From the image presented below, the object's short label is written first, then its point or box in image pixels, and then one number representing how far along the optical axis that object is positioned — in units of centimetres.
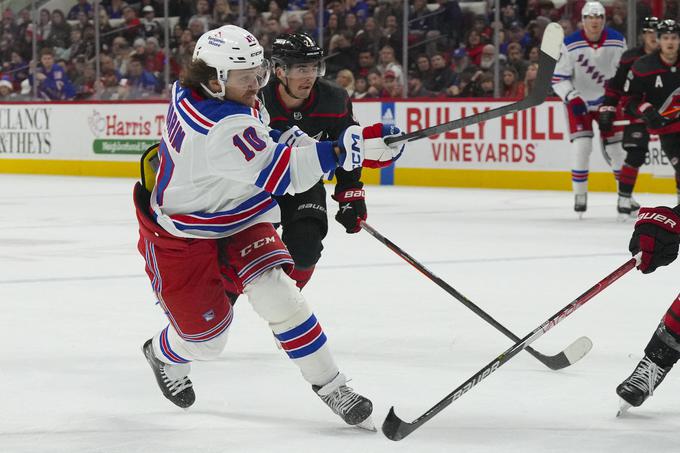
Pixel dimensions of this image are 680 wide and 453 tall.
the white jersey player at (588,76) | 1623
